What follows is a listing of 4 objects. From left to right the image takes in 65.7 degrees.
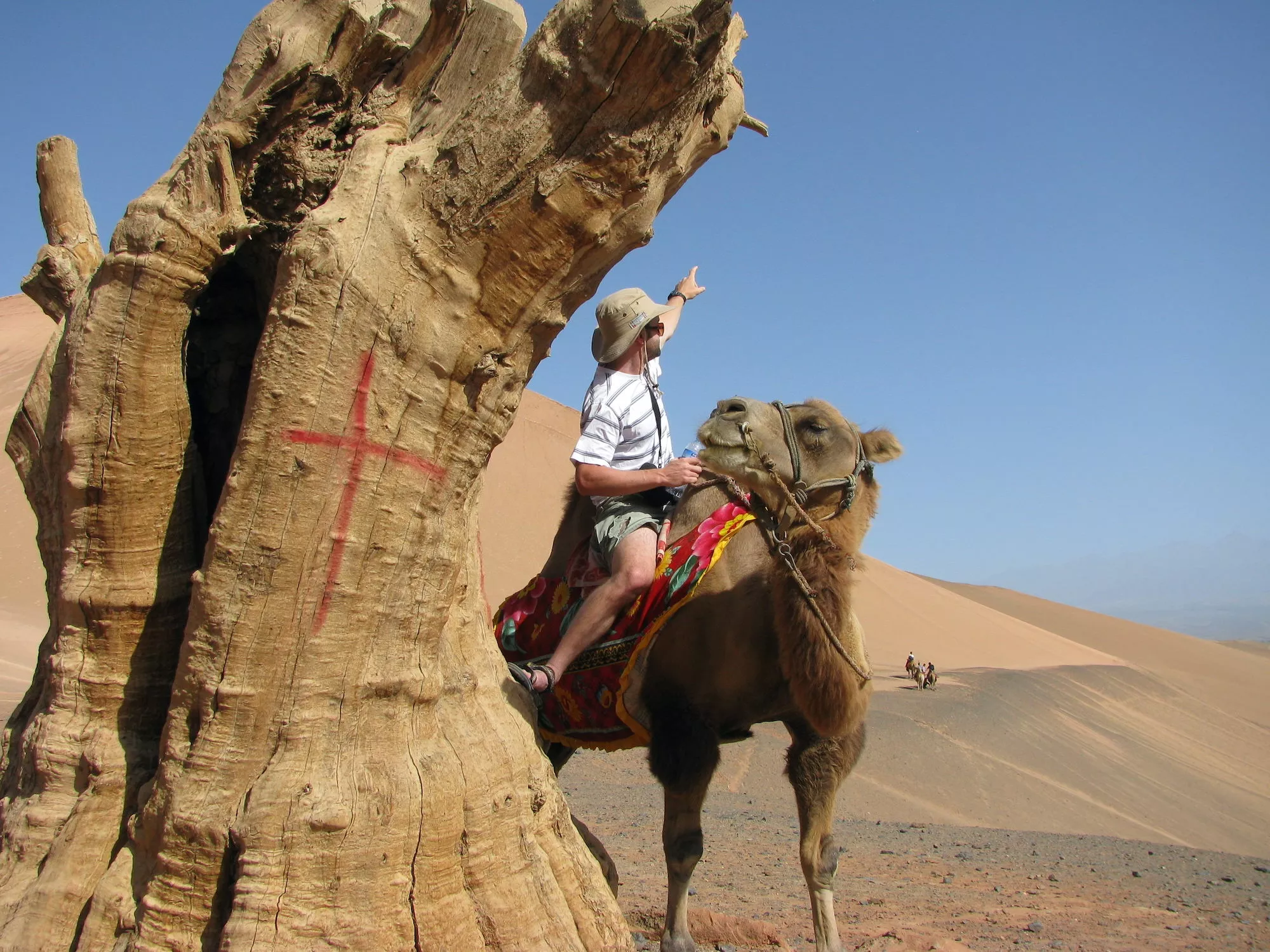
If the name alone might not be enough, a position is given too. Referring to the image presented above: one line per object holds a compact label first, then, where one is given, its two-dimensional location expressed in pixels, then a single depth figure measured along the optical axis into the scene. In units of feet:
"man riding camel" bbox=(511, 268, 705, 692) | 13.62
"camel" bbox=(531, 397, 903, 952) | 13.80
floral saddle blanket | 13.98
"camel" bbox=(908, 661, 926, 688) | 67.10
